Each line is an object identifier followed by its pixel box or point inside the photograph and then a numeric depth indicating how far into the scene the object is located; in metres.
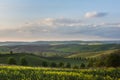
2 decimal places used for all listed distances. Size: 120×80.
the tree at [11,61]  71.25
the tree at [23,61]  71.23
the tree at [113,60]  42.54
